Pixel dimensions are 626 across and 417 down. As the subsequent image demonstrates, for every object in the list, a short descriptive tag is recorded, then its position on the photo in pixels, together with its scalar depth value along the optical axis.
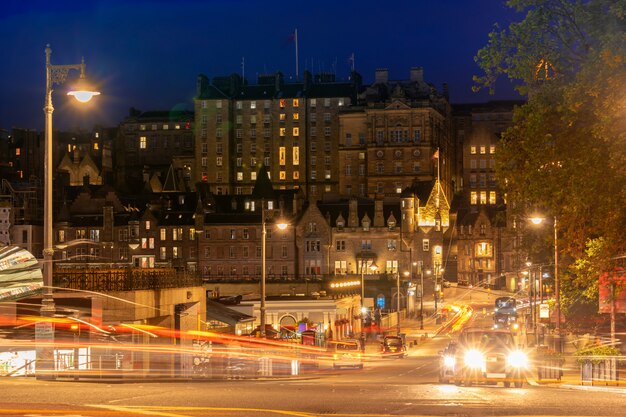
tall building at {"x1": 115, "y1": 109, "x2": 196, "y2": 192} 179.62
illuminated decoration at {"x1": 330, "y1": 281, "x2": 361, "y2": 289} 132.00
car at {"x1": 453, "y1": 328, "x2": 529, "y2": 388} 30.38
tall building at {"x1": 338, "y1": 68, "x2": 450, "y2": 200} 175.25
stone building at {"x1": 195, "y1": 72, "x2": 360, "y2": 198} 184.38
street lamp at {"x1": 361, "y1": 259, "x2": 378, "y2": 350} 76.76
